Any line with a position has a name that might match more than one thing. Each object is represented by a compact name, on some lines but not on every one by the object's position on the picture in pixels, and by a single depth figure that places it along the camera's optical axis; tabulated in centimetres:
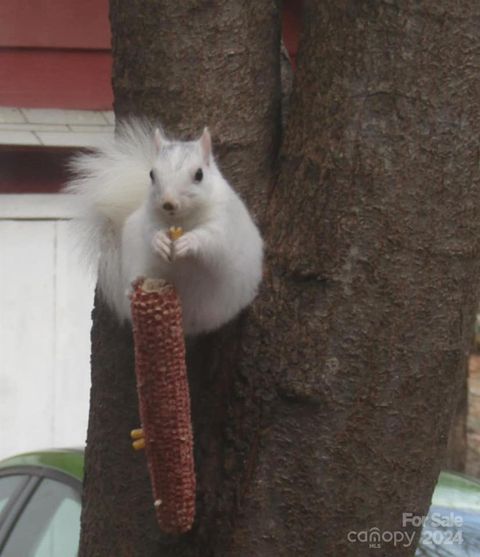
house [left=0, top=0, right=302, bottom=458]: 624
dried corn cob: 312
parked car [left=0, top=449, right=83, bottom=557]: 401
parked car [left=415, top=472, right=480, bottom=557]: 384
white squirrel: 316
